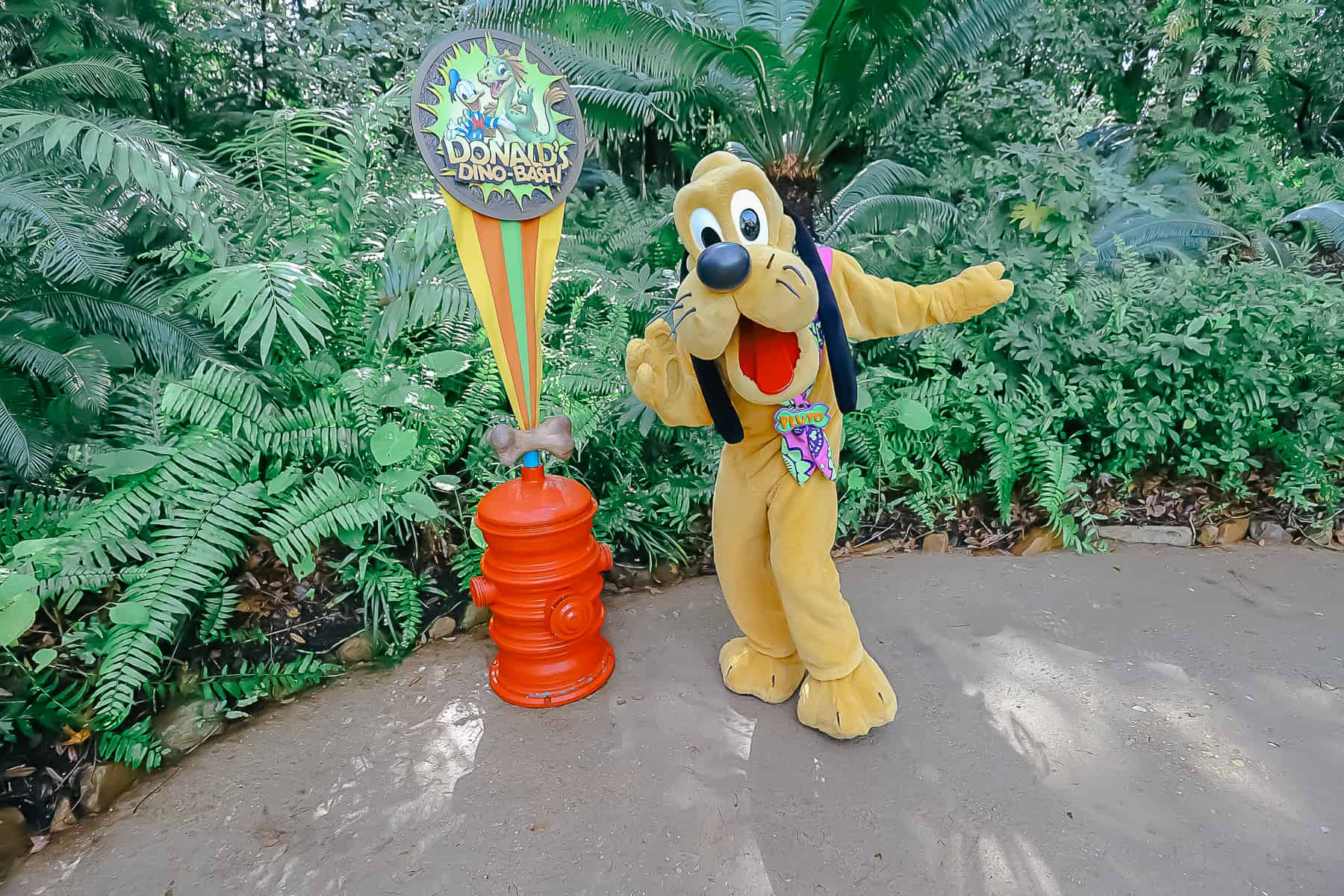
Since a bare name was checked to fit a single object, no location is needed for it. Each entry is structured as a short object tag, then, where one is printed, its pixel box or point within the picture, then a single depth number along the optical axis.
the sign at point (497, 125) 1.73
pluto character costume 1.57
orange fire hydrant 2.03
